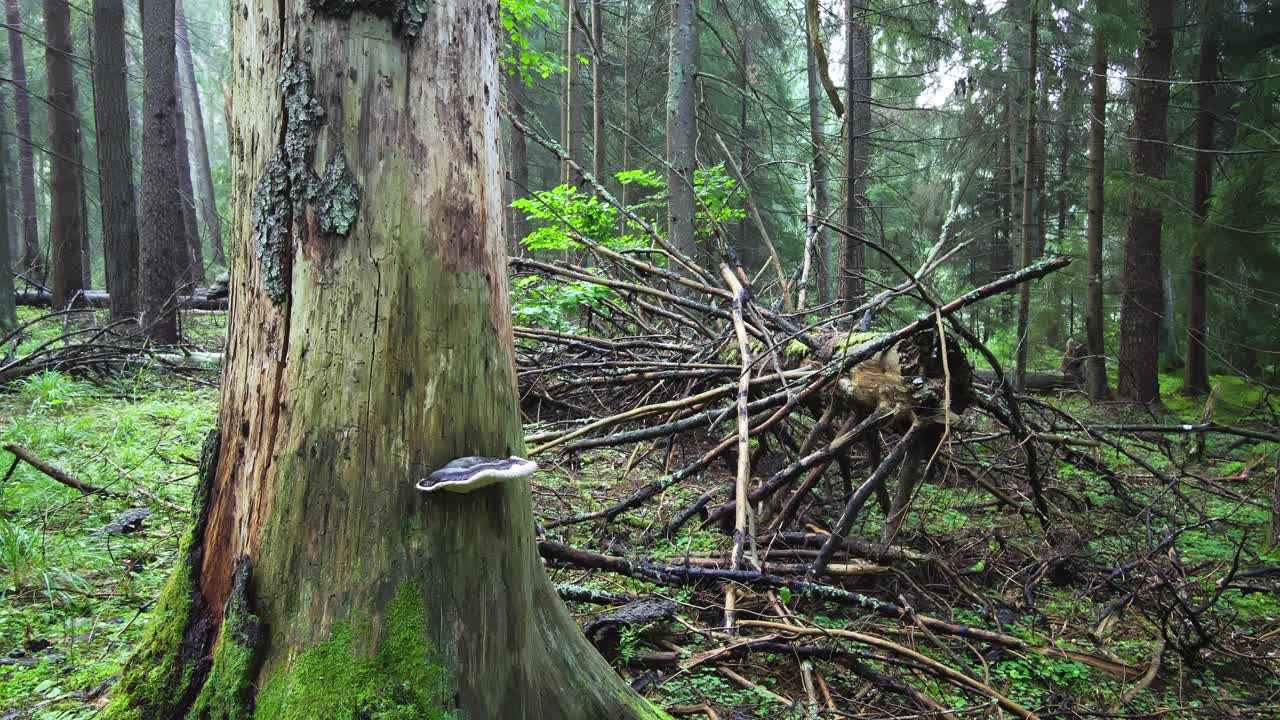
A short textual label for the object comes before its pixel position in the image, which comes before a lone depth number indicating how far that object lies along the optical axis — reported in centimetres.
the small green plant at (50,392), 591
